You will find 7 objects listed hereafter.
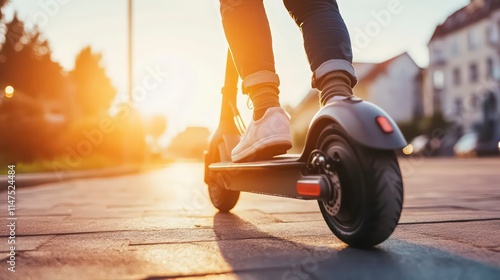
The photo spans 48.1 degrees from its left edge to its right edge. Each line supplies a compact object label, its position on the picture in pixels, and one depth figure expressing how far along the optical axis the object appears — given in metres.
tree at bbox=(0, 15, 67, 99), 23.66
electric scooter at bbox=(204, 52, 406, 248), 1.99
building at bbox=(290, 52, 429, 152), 51.56
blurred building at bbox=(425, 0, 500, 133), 43.00
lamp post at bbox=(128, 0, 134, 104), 19.60
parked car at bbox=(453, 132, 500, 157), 31.83
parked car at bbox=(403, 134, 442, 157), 40.94
